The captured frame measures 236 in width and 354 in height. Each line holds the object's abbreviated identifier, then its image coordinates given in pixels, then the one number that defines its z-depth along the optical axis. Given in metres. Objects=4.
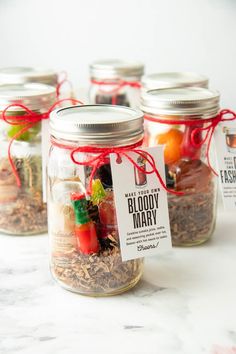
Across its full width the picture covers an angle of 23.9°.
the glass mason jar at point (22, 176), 1.02
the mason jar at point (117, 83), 1.29
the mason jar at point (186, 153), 0.95
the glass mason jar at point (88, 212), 0.80
